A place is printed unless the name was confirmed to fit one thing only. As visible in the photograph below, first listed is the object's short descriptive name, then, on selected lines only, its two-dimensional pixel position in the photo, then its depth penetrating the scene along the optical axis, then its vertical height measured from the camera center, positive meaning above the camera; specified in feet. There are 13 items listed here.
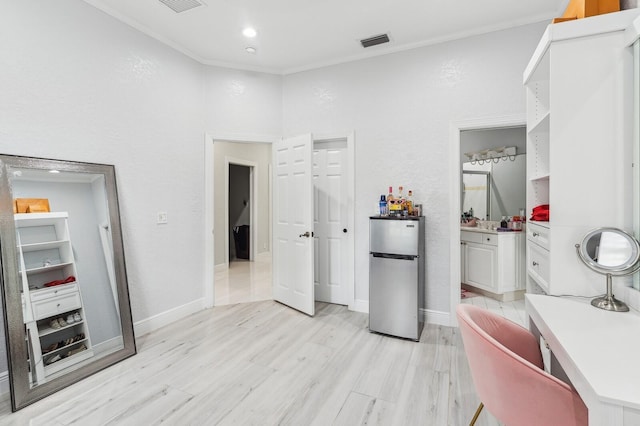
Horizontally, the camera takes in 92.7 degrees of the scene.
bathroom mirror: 13.75 +0.34
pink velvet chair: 3.17 -2.15
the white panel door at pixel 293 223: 10.71 -0.83
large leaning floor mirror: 6.24 -1.55
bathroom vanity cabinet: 12.22 -2.81
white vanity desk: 2.47 -1.66
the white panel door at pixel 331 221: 11.70 -0.84
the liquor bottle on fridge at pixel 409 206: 9.68 -0.27
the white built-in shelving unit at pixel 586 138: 4.68 +0.86
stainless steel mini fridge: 8.92 -2.31
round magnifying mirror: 4.25 -0.93
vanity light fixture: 13.75 +1.88
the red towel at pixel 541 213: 6.16 -0.40
